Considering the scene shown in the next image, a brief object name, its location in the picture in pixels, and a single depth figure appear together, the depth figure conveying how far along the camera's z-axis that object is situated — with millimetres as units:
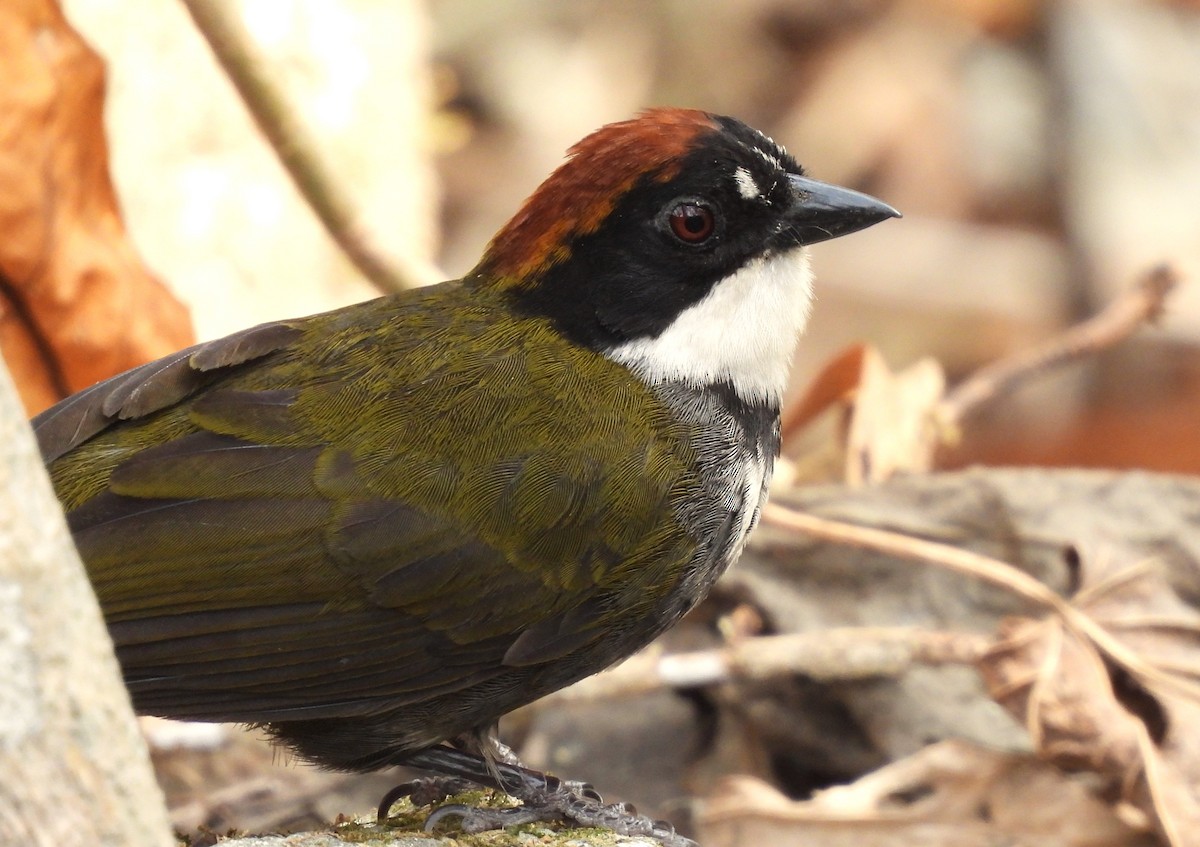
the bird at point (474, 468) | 5937
